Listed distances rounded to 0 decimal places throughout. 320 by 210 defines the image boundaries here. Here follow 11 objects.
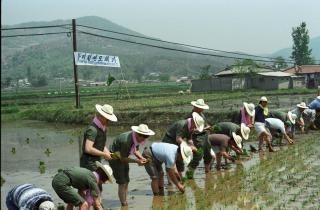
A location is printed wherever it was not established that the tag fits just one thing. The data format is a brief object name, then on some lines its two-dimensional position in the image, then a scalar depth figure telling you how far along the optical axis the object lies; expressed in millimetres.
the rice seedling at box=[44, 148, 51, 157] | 14312
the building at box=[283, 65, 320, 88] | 54938
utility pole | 24159
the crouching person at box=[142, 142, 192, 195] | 7488
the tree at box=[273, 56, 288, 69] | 92225
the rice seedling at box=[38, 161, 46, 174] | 11287
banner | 24656
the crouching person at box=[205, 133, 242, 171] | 10062
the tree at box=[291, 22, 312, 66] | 85875
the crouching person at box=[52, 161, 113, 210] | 5609
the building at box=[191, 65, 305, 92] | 52438
